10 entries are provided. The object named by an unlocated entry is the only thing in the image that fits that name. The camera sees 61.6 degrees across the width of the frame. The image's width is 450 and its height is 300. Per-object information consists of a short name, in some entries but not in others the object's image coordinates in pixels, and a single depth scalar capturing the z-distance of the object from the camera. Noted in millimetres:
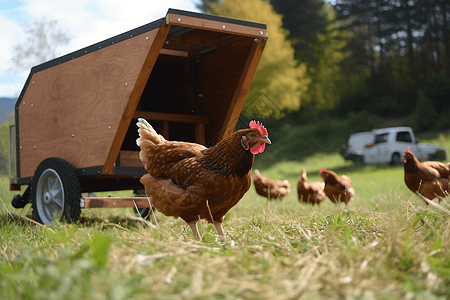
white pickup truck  13500
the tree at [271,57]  17328
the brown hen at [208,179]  2654
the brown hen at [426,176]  4418
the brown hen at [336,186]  5207
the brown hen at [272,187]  6117
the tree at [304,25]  25156
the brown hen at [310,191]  5734
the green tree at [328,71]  23406
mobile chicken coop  3439
